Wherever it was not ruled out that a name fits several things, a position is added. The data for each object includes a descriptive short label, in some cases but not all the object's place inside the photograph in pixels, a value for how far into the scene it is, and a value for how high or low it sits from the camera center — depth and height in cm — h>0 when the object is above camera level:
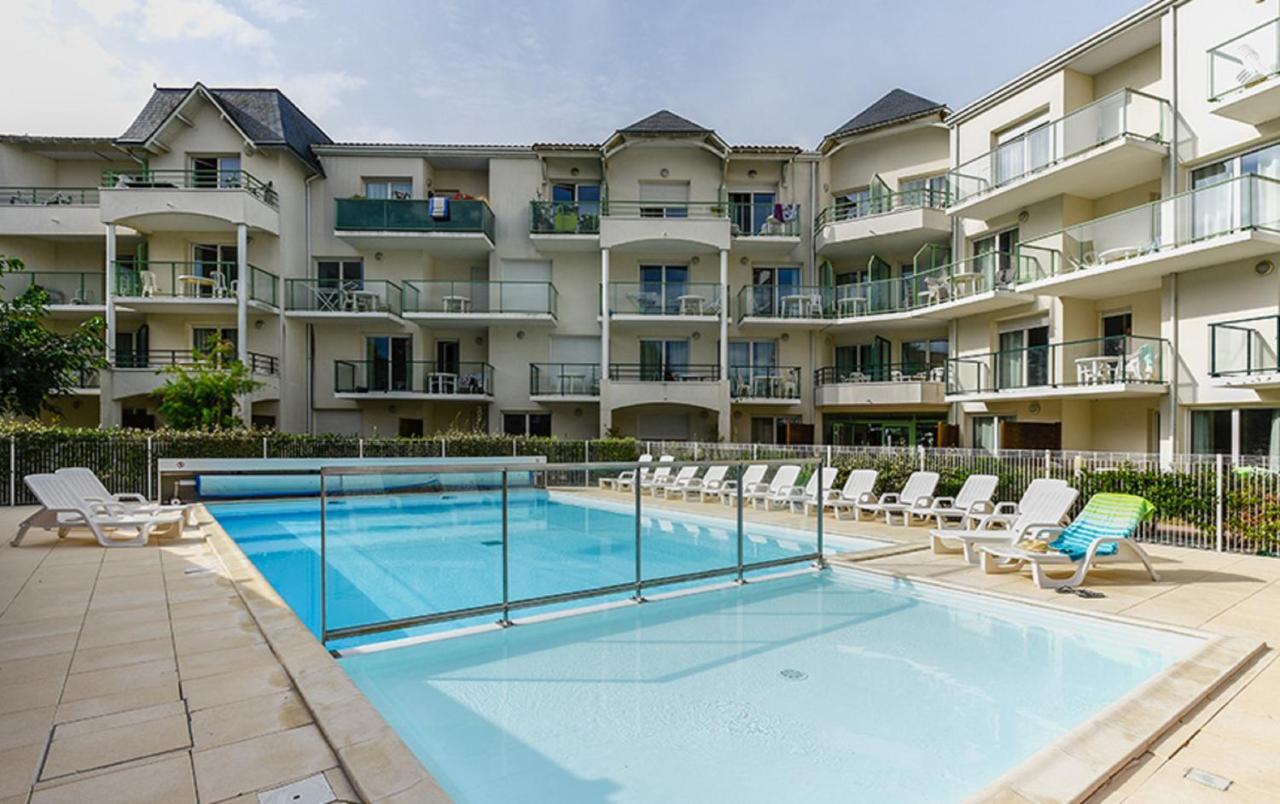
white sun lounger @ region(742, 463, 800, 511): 745 -100
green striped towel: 677 -124
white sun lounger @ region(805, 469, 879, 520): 1178 -158
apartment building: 1669 +446
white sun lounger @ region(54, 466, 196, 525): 946 -132
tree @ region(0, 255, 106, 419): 709 +54
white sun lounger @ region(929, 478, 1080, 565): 757 -135
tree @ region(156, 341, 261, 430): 1653 +13
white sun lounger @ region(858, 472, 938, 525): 1107 -159
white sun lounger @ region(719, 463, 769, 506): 748 -88
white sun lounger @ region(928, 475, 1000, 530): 1003 -151
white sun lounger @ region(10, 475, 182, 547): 871 -156
